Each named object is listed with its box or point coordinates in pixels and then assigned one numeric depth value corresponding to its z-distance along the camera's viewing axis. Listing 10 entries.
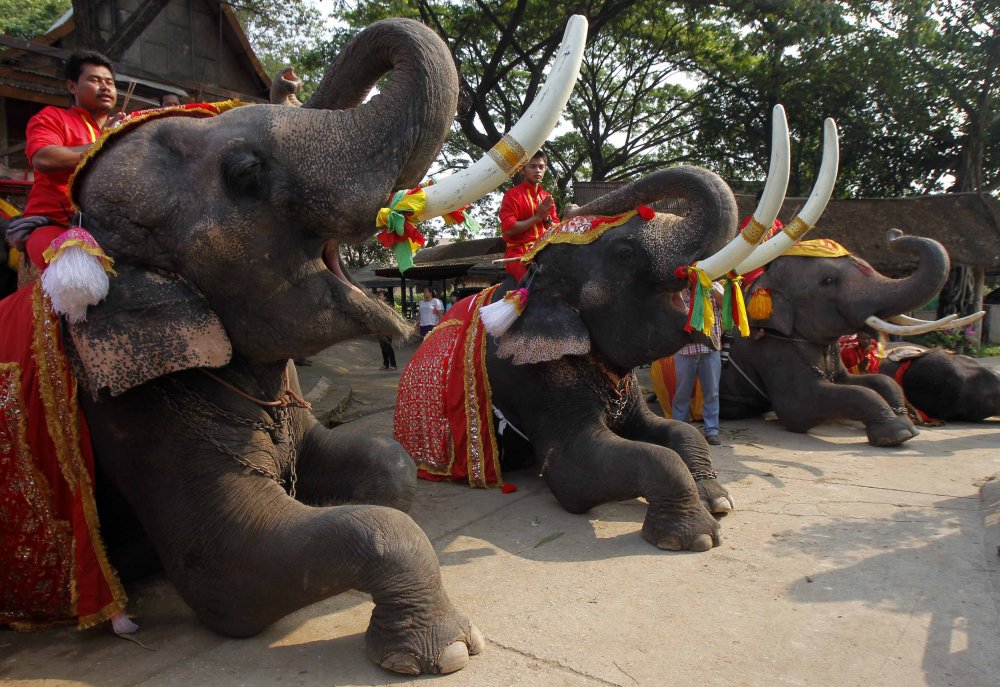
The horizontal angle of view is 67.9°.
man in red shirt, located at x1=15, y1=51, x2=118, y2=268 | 2.71
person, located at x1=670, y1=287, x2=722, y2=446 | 5.72
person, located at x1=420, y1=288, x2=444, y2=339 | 15.28
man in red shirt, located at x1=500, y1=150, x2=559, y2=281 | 5.40
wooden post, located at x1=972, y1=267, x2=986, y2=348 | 13.44
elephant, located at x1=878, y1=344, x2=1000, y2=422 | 6.34
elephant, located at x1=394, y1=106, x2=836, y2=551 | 3.84
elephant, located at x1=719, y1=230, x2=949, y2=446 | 5.82
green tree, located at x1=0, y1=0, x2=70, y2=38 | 20.06
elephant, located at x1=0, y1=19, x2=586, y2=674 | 2.26
